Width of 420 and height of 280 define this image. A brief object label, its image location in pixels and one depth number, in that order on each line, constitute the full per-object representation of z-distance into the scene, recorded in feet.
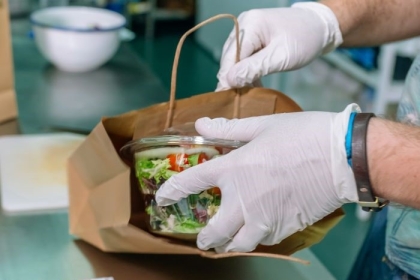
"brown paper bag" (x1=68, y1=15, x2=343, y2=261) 2.54
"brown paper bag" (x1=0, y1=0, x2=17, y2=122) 4.01
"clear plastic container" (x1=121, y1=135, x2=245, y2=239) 2.42
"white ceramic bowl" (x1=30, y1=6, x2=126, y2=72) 4.67
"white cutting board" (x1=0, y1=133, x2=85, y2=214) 3.22
